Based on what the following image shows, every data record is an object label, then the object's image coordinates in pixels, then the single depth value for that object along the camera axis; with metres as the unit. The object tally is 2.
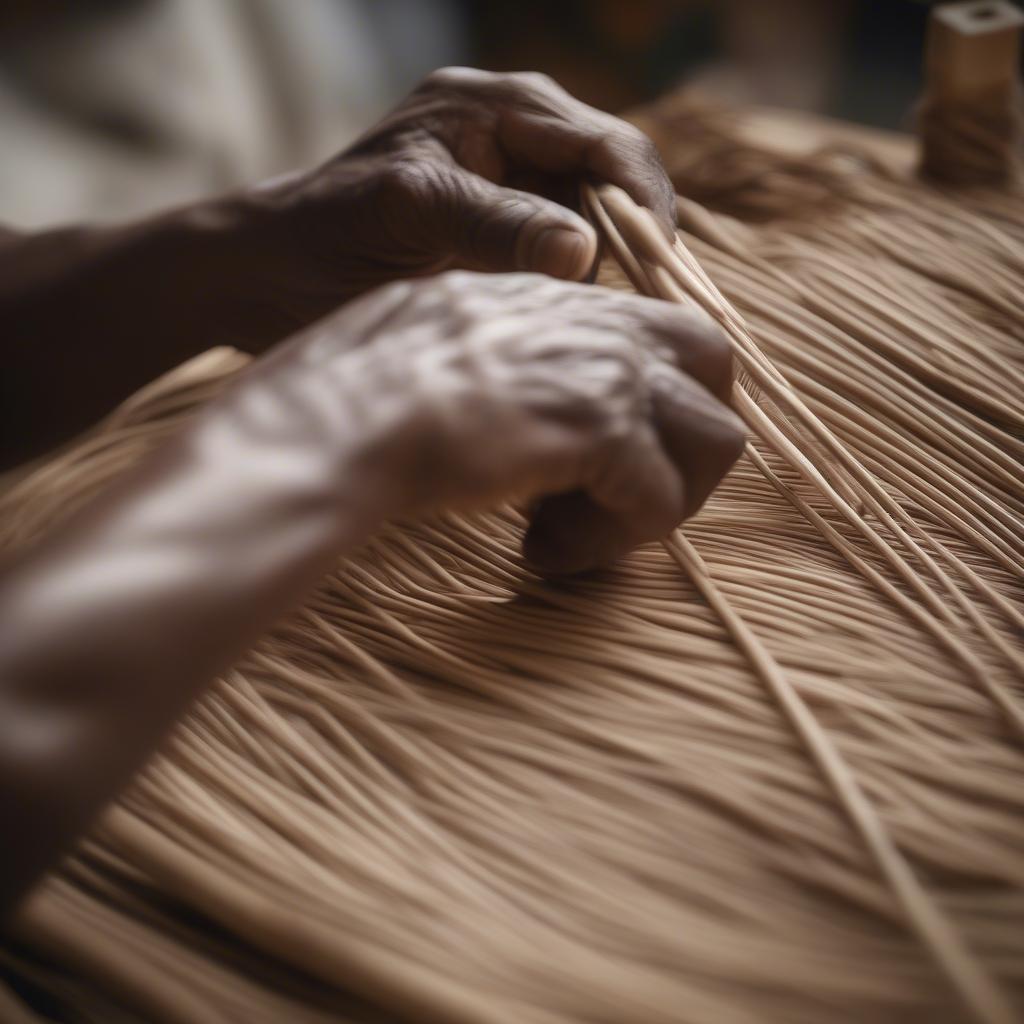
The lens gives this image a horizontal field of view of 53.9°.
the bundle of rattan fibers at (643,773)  0.43
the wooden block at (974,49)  0.95
